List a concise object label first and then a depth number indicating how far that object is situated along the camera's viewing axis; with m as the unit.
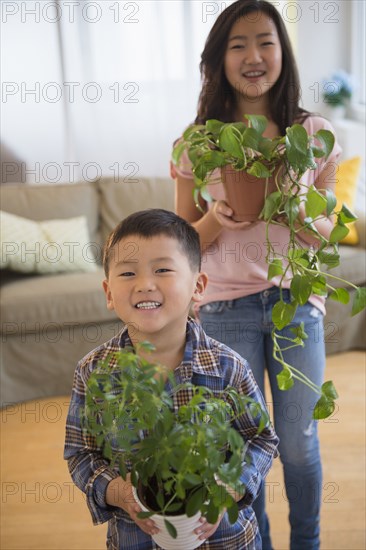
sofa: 3.13
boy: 1.22
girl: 1.54
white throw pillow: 3.31
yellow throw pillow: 3.59
